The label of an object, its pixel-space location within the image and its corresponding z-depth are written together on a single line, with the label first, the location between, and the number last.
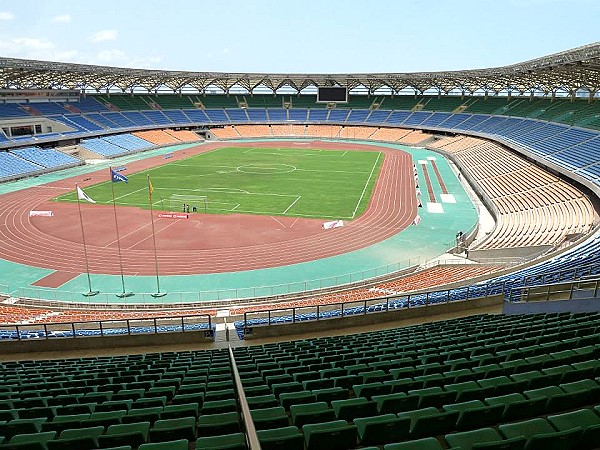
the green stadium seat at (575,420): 4.88
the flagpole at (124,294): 23.00
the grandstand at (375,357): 5.40
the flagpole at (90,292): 23.06
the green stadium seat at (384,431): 5.16
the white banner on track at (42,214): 36.50
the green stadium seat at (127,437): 5.55
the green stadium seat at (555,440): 4.33
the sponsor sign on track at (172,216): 36.12
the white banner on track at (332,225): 33.38
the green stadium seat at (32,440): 5.32
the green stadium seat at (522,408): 5.42
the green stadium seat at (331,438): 4.95
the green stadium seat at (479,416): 5.32
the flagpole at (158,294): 23.02
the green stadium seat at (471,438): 4.68
